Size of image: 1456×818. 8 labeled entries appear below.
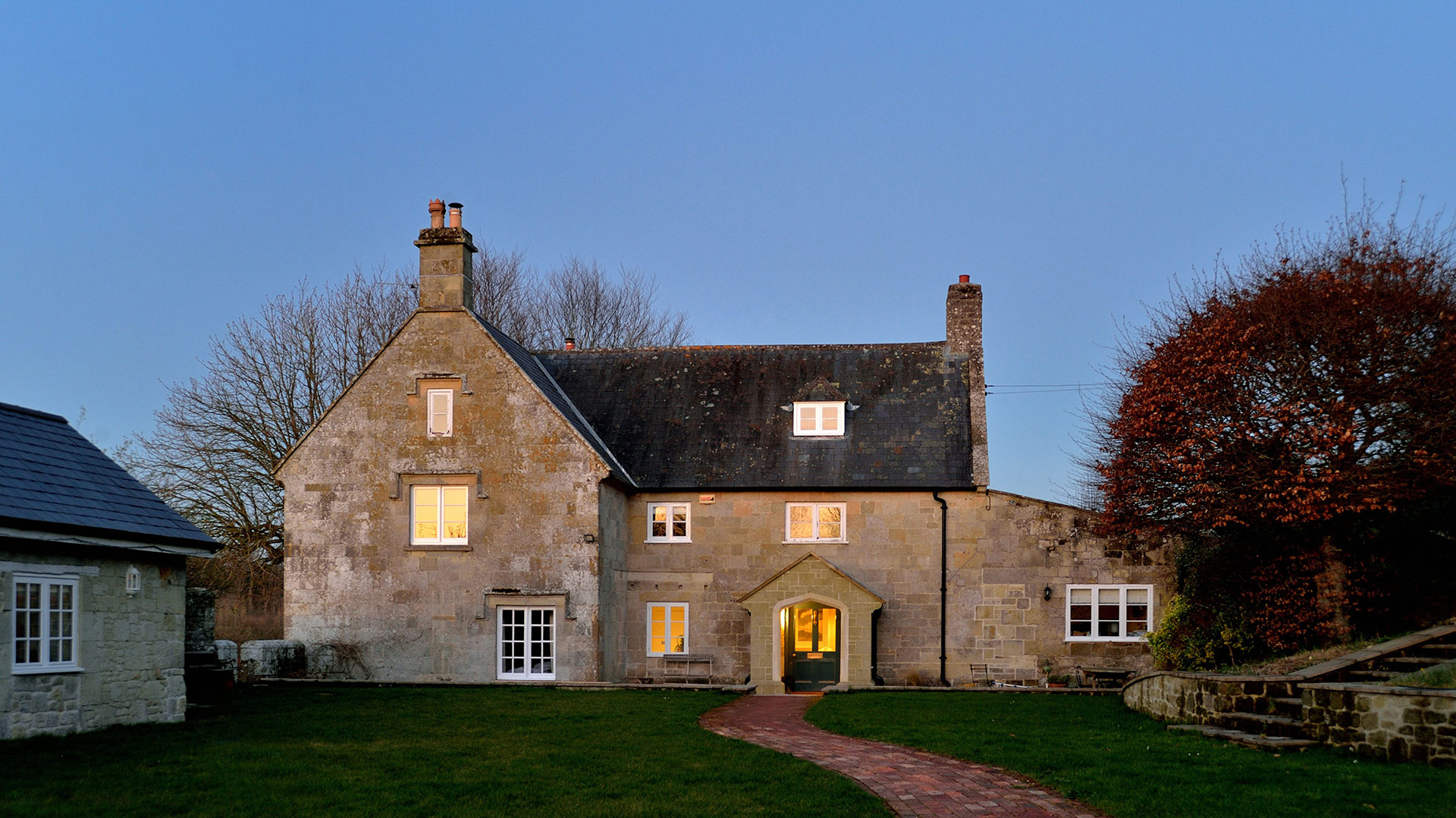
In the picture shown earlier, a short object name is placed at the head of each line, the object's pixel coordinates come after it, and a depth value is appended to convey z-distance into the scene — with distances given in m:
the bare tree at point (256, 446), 35.41
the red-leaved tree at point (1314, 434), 20.20
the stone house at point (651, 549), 26.41
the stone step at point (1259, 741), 13.74
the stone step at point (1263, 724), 14.37
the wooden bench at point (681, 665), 27.42
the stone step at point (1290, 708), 14.98
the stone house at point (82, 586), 15.98
